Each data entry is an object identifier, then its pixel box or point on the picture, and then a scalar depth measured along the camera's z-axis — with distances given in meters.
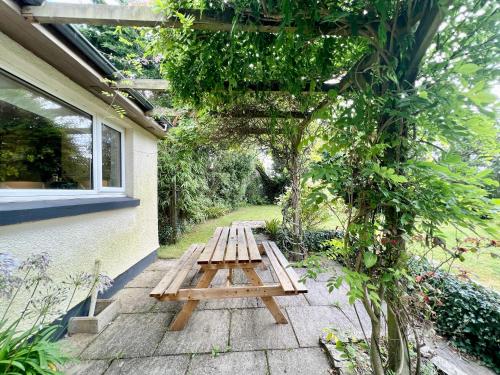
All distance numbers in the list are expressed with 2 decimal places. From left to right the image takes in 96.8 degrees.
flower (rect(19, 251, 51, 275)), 1.43
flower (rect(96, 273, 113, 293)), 2.15
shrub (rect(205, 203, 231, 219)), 9.18
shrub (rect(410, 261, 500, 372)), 2.00
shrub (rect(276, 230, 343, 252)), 4.73
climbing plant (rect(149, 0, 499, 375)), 0.90
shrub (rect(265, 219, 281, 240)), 5.41
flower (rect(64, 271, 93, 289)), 2.04
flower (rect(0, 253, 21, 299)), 1.17
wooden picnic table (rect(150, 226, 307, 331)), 2.09
